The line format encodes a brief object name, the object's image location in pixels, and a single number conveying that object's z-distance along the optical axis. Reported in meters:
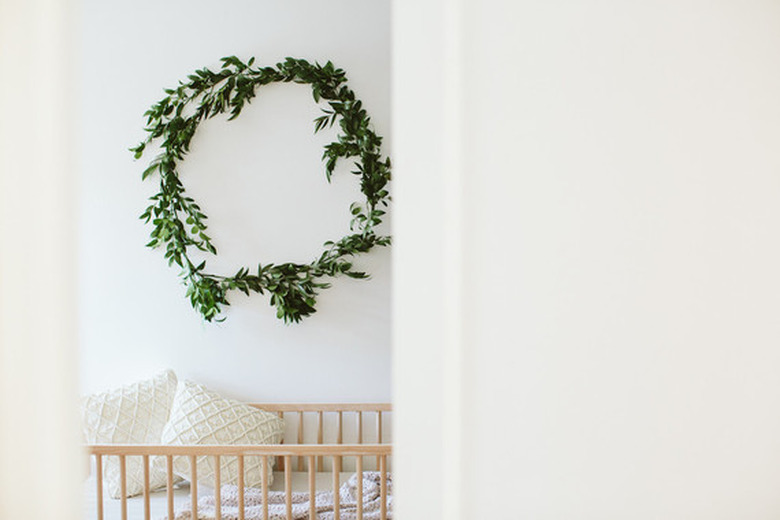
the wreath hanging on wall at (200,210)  3.15
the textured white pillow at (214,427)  2.86
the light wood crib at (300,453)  2.24
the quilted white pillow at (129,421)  2.81
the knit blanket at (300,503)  2.46
